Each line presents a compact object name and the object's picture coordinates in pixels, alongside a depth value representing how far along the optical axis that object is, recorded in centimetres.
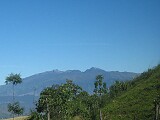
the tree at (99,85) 19314
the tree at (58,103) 13412
